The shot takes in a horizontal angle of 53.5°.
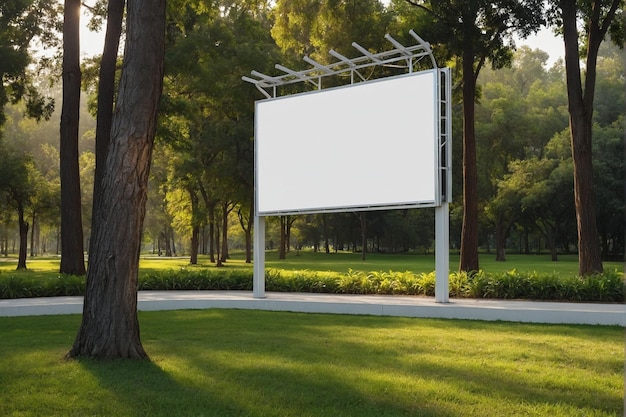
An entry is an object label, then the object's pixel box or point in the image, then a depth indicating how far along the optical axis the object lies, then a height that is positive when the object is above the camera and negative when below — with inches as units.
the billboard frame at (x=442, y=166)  476.1 +52.5
